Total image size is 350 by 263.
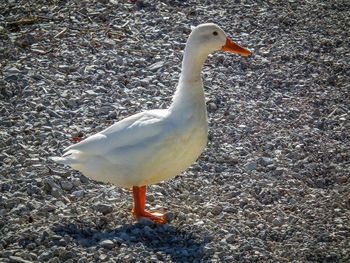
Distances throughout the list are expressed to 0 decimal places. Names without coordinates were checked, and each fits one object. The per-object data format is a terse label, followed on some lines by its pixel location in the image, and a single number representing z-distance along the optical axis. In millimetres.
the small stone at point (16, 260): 7430
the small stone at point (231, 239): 8602
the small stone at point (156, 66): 13781
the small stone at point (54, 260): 7563
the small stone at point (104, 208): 9094
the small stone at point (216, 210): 9469
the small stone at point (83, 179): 10086
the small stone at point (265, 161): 11047
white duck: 8727
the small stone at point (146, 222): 8766
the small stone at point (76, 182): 9870
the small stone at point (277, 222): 9164
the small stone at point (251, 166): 10845
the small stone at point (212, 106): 12656
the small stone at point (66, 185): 9680
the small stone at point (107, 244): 7996
